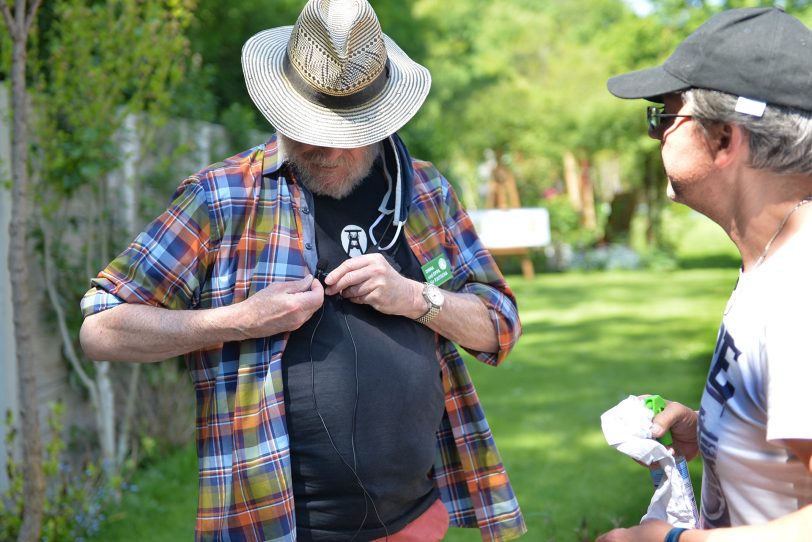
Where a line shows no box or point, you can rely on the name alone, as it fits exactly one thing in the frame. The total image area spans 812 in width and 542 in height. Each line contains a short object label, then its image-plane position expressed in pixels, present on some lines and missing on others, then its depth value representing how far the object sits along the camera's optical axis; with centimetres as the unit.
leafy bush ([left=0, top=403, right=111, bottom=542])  423
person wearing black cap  163
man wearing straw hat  239
